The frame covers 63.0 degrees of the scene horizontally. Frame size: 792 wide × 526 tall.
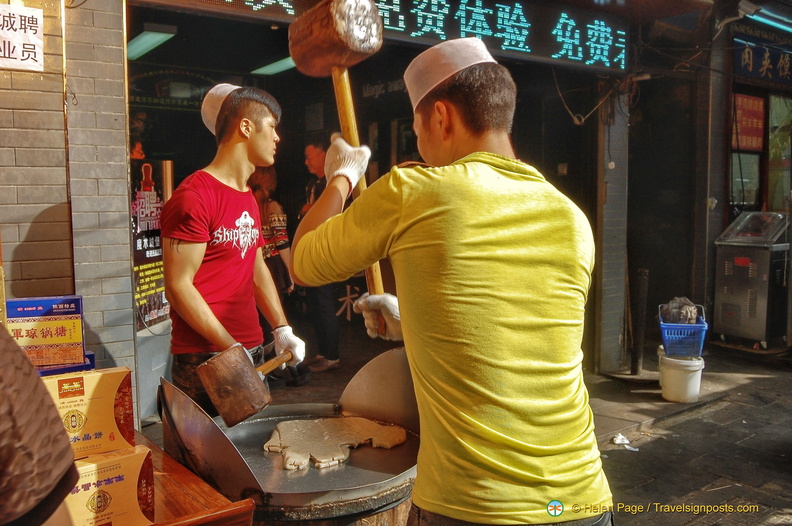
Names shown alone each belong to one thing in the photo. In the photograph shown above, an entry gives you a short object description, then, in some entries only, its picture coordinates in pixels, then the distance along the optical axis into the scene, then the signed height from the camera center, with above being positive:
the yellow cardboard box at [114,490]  1.77 -0.76
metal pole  7.12 -1.20
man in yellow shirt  1.63 -0.28
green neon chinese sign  4.72 +1.67
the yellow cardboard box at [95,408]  1.89 -0.56
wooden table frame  1.86 -0.86
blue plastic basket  6.56 -1.23
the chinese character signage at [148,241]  5.80 -0.19
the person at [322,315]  7.30 -1.08
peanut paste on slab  2.55 -0.93
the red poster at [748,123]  9.12 +1.35
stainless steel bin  8.42 -0.81
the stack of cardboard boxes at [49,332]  2.08 -0.36
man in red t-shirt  3.04 -0.14
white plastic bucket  6.59 -1.65
